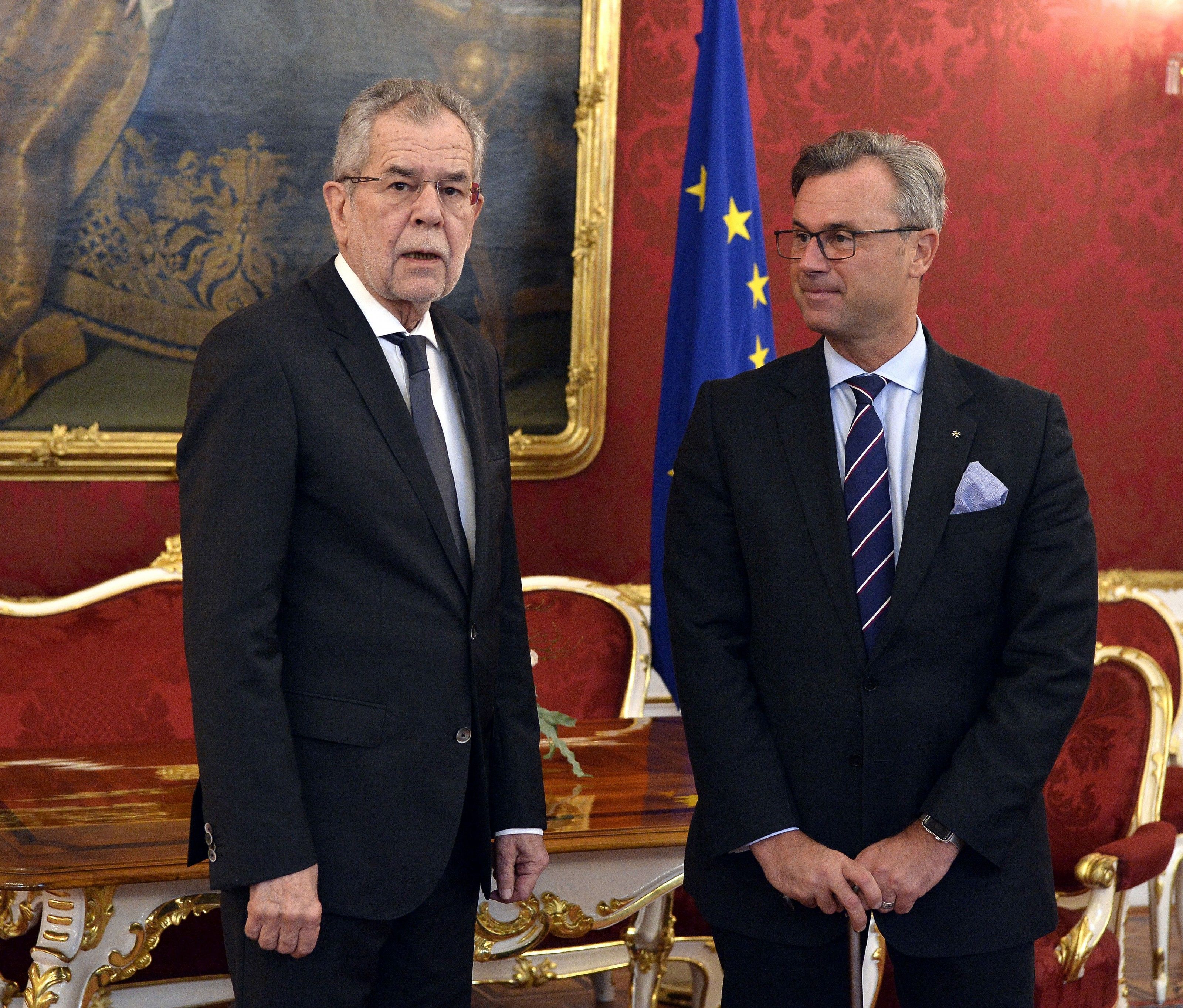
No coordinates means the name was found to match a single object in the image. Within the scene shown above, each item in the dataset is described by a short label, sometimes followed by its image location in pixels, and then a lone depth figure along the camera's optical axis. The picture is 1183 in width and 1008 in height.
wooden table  1.90
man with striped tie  1.57
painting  3.14
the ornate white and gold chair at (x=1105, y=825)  2.38
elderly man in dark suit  1.38
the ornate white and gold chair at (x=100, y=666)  3.09
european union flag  3.41
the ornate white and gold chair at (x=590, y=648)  3.50
